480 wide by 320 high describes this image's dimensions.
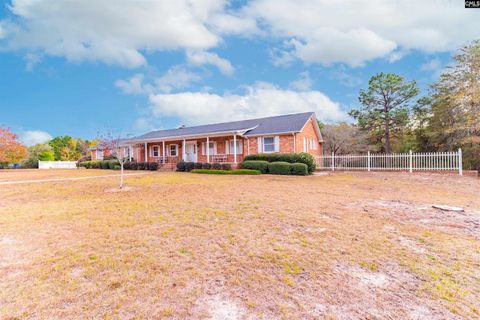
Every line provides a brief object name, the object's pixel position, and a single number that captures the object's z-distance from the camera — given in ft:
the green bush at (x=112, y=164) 82.93
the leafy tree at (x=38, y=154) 129.50
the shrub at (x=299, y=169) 50.75
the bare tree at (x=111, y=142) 40.21
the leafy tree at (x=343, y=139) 77.20
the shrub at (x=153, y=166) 73.82
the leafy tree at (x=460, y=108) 55.31
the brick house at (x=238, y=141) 63.26
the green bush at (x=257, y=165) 55.47
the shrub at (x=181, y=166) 66.23
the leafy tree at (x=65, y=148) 158.81
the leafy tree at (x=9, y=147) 97.09
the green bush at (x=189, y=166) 65.21
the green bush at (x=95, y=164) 90.75
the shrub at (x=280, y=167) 52.03
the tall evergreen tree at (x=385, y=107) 74.79
